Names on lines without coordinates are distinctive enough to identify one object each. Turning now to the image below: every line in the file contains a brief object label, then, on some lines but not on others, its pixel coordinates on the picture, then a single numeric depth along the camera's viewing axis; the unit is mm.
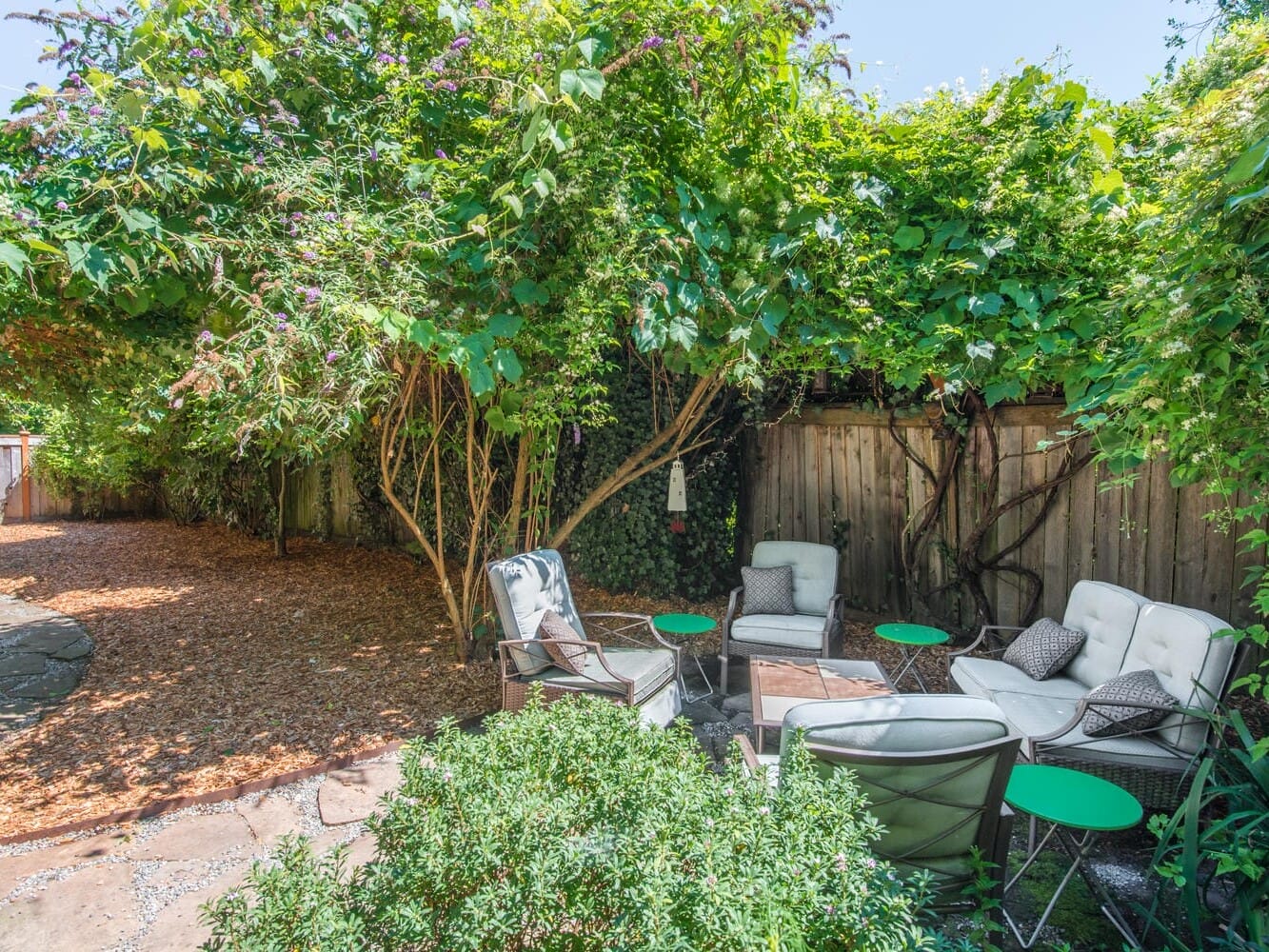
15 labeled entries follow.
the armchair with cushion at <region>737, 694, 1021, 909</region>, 1791
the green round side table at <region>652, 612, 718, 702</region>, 4094
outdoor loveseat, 2496
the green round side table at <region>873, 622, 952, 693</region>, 3711
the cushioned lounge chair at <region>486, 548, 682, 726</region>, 3209
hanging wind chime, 5207
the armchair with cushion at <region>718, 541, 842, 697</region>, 4039
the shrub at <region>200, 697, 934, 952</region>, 1155
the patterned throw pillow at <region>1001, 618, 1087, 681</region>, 3303
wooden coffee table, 2965
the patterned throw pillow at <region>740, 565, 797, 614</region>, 4469
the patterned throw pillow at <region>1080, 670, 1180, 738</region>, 2581
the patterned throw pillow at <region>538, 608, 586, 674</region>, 3311
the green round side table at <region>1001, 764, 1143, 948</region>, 1939
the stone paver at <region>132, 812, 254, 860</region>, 2404
